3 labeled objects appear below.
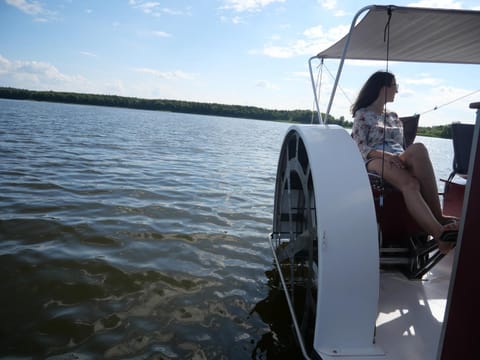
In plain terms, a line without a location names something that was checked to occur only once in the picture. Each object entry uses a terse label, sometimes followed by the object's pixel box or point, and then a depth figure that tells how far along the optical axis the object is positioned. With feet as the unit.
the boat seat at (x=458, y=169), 13.96
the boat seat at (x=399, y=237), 11.08
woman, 9.86
